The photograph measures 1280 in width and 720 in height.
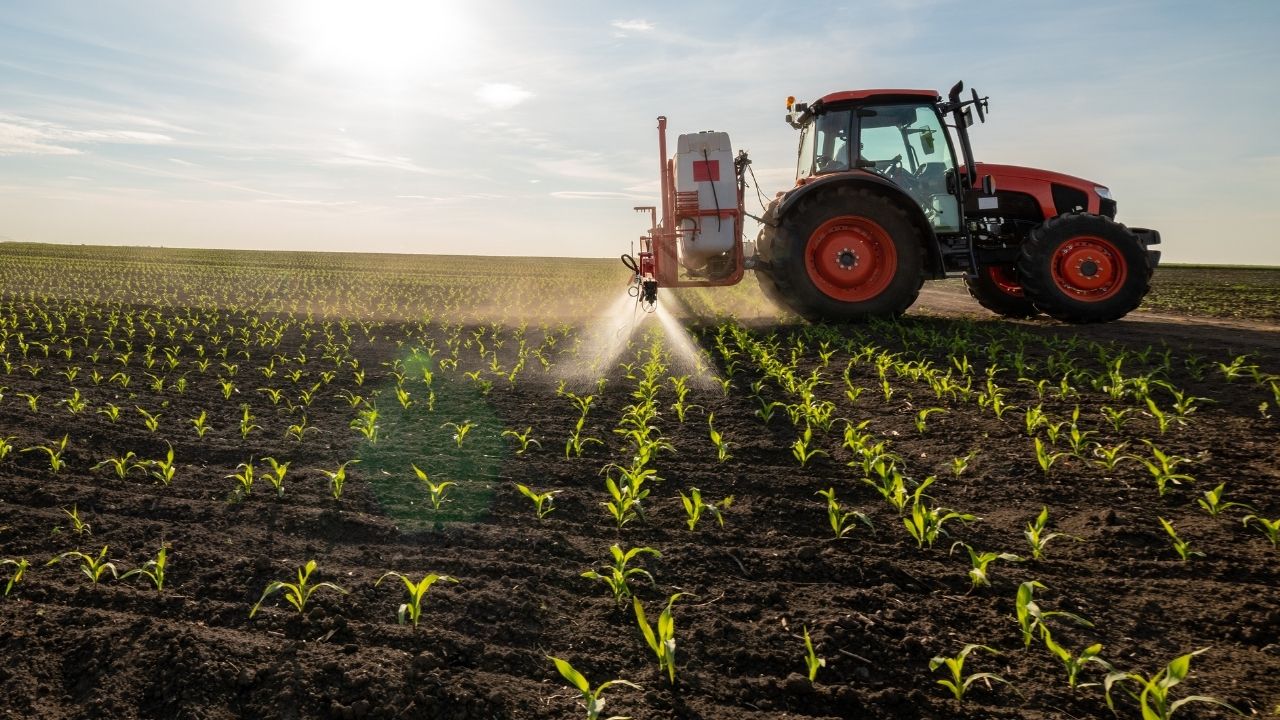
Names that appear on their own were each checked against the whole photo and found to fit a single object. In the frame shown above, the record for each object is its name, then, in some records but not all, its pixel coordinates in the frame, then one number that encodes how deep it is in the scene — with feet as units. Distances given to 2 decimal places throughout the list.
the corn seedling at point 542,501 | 12.14
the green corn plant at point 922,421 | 16.72
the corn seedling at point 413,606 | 8.59
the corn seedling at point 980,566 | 9.37
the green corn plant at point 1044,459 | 13.66
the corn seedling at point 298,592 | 9.02
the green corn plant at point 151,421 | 17.35
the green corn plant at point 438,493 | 12.32
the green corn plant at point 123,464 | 14.15
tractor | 29.35
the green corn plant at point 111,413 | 17.94
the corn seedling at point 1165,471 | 12.48
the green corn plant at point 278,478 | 13.17
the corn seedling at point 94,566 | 9.88
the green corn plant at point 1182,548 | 10.12
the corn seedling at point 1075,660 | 7.33
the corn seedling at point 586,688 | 6.91
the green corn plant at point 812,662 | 7.58
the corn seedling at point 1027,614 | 8.09
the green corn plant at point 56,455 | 14.48
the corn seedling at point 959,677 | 7.30
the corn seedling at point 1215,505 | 11.23
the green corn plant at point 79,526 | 11.52
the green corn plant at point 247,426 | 16.96
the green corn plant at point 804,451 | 14.51
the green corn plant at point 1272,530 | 10.39
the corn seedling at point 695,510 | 11.51
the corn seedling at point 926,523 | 10.77
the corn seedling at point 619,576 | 9.40
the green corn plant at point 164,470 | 13.70
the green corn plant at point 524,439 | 16.03
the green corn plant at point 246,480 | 13.29
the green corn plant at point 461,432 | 16.29
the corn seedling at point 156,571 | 9.72
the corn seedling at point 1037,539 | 10.29
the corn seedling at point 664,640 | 7.68
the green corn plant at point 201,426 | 17.00
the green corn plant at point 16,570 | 9.77
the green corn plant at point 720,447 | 14.96
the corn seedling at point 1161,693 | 6.52
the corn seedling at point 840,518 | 11.19
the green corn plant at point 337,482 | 12.97
